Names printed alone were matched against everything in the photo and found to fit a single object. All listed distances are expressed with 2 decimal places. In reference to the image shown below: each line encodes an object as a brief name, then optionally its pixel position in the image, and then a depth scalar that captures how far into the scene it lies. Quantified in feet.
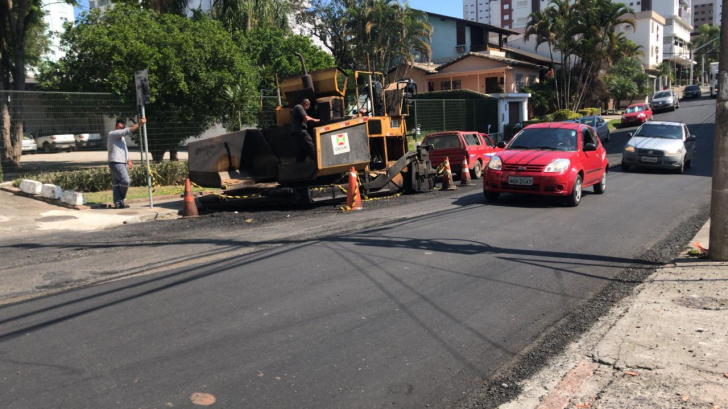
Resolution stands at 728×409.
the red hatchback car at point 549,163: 38.01
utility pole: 23.16
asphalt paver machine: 41.14
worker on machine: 39.86
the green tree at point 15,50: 47.47
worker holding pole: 42.75
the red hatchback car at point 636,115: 131.85
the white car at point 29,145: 47.11
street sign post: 42.57
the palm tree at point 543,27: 142.92
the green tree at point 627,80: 176.39
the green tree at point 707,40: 328.90
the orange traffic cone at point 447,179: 52.13
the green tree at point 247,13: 90.43
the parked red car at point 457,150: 60.23
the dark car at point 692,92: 216.54
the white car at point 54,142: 48.44
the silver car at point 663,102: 161.17
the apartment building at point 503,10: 324.37
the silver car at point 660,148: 58.13
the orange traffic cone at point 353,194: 40.75
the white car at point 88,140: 48.93
